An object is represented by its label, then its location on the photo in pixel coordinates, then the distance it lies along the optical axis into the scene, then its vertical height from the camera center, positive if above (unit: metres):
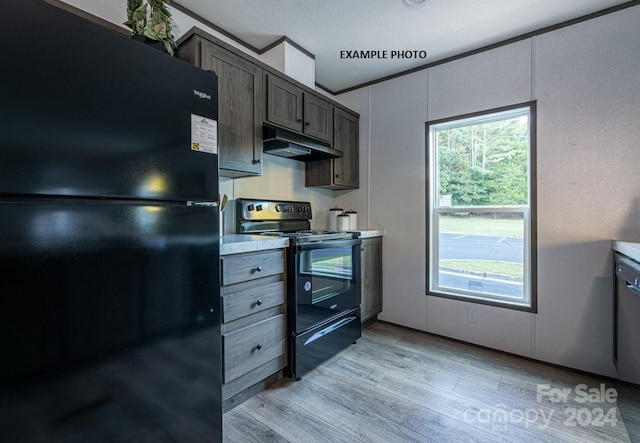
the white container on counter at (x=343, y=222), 2.86 -0.06
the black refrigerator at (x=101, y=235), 0.73 -0.05
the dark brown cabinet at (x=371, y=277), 2.64 -0.57
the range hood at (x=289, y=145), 2.06 +0.54
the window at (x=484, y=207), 2.24 +0.07
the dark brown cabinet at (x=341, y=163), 2.78 +0.51
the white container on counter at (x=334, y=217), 2.97 -0.01
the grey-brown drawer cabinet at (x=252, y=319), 1.54 -0.58
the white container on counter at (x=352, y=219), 2.93 -0.03
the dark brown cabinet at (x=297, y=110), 2.12 +0.85
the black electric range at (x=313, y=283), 1.88 -0.48
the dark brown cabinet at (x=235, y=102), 1.70 +0.74
